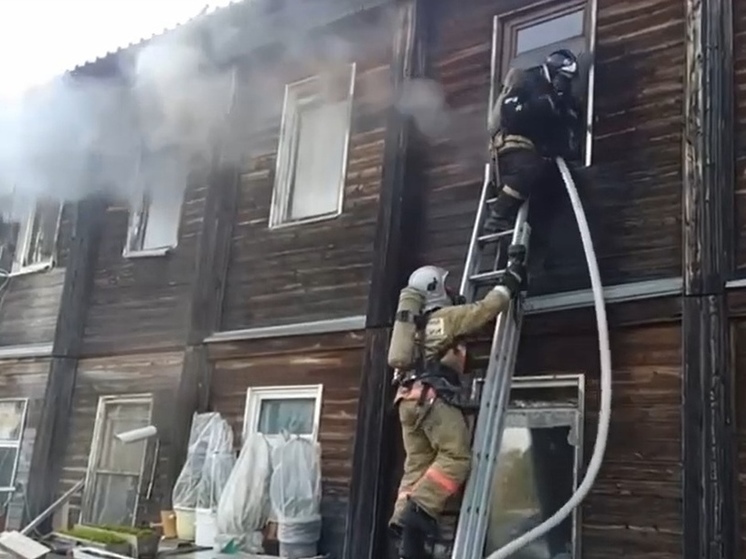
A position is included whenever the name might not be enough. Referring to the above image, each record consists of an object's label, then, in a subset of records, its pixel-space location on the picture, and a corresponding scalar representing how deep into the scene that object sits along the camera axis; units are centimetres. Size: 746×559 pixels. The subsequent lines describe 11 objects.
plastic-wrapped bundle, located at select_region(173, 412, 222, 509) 702
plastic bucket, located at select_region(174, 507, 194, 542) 694
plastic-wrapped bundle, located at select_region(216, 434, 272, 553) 622
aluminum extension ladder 450
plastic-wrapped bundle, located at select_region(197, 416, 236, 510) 681
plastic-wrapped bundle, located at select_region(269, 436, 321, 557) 625
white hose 439
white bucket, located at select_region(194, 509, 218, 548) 663
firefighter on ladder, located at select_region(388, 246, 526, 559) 463
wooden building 490
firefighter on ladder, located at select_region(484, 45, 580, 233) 536
